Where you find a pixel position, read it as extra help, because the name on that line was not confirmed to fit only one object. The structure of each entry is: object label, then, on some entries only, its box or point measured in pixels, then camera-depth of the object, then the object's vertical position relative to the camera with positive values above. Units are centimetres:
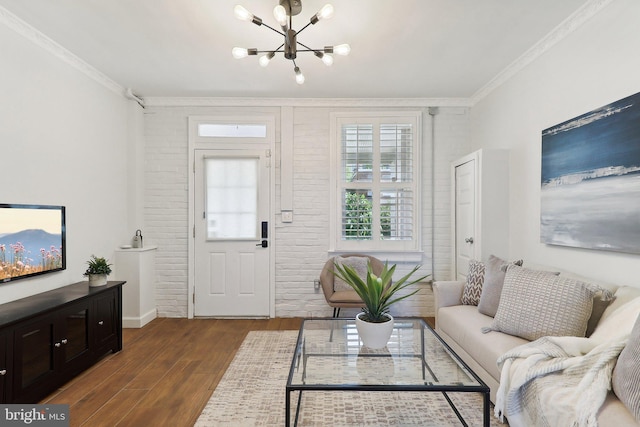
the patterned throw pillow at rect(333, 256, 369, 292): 369 -58
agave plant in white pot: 202 -62
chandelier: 191 +113
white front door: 396 -25
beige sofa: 131 -79
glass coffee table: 158 -82
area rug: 197 -122
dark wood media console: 192 -84
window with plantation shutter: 398 +42
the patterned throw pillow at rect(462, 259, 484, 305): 281 -60
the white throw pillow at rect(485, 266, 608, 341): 187 -54
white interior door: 334 -1
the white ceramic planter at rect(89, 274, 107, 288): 280 -55
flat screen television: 230 -20
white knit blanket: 138 -74
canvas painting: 189 +22
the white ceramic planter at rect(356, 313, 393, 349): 202 -72
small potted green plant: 280 -49
